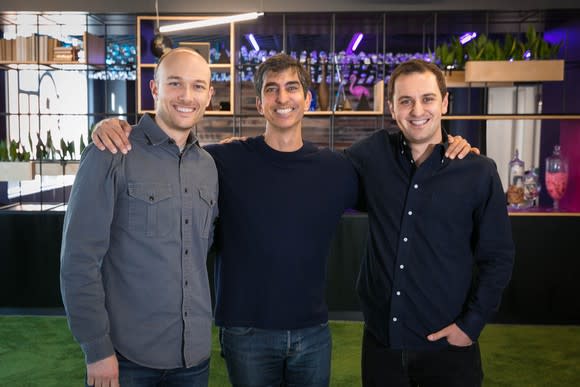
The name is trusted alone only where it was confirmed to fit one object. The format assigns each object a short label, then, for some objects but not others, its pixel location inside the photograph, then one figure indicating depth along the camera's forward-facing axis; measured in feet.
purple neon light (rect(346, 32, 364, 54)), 28.40
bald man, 5.51
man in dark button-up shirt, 6.57
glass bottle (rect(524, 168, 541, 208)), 16.17
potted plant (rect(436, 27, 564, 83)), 15.44
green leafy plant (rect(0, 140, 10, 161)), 17.78
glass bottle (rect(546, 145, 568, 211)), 16.02
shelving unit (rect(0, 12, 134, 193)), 18.66
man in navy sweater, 6.64
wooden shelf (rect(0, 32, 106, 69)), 19.35
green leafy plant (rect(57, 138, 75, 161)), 18.03
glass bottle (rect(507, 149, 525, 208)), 16.03
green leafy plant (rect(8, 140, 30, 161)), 17.92
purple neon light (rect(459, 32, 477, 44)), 23.54
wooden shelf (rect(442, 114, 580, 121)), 15.47
